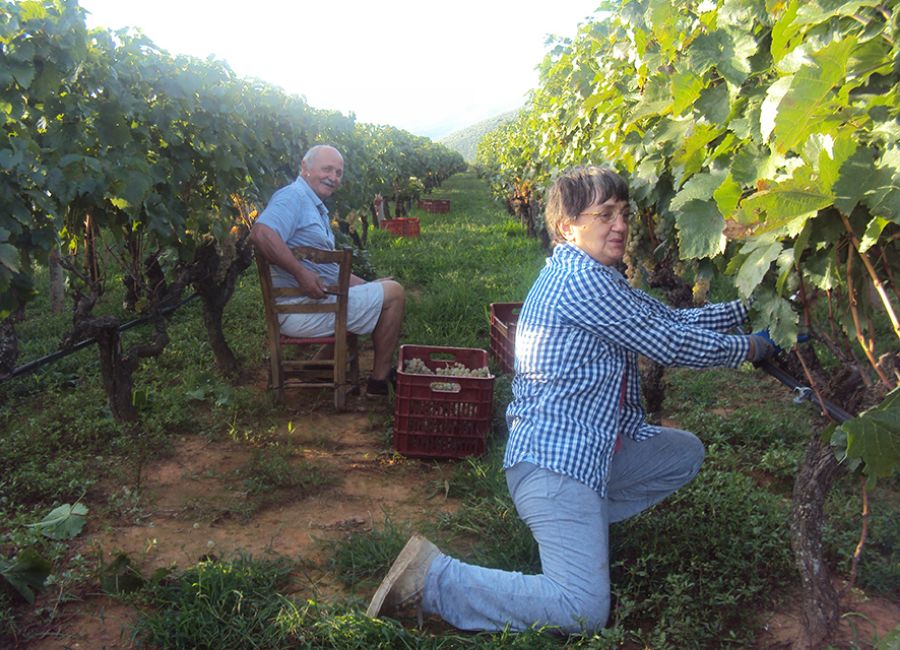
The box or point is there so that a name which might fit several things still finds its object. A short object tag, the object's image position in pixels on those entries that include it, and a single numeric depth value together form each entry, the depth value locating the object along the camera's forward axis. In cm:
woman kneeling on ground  229
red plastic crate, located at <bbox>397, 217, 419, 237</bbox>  1299
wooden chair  422
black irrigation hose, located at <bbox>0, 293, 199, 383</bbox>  409
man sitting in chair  423
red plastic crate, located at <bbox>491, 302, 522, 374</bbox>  489
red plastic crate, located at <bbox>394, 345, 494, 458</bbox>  375
